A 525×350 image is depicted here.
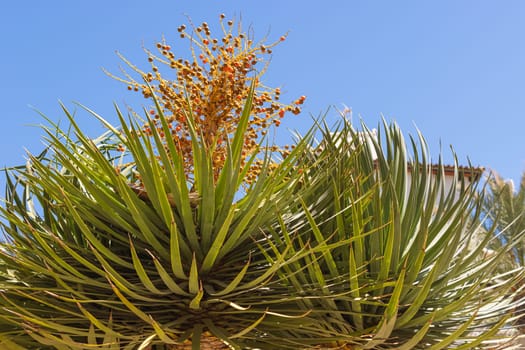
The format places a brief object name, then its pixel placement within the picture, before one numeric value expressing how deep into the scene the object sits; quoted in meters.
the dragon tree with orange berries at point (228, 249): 2.91
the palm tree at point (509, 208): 10.77
